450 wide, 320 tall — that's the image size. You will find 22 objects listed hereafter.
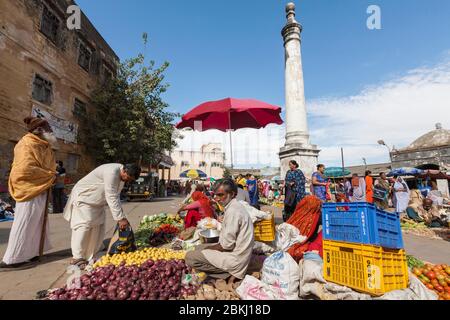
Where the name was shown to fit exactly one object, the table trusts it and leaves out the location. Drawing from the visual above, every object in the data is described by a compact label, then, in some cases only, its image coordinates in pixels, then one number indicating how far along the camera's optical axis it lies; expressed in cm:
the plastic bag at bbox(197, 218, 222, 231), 444
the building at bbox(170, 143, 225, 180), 5225
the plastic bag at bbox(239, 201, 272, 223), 422
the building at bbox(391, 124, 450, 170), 2675
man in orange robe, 344
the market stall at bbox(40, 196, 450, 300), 235
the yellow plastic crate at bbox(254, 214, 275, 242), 420
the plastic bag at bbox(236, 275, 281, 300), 245
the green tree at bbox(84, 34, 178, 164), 1409
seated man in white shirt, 285
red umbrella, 551
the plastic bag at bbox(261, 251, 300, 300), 253
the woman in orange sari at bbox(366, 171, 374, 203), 797
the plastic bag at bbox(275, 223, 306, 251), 402
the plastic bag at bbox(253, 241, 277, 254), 404
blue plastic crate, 237
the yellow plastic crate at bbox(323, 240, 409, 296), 229
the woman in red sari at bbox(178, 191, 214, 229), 545
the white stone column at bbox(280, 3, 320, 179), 1077
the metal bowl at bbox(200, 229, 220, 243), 408
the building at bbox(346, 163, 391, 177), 3296
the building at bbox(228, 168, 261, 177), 5084
